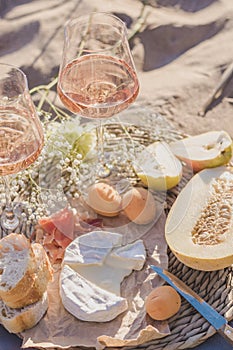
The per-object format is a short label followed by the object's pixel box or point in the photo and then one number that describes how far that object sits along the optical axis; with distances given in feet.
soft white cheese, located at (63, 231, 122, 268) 4.56
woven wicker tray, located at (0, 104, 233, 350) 4.21
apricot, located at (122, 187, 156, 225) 4.87
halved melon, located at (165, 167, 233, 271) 4.43
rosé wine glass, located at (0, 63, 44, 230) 4.36
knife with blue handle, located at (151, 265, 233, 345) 4.17
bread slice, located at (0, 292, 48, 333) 4.21
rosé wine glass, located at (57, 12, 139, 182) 4.64
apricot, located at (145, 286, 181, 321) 4.26
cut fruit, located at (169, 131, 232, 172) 5.13
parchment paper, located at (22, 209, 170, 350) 4.13
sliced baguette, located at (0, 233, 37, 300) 4.17
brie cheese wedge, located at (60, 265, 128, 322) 4.27
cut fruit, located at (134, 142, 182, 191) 5.06
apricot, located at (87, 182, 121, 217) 4.93
